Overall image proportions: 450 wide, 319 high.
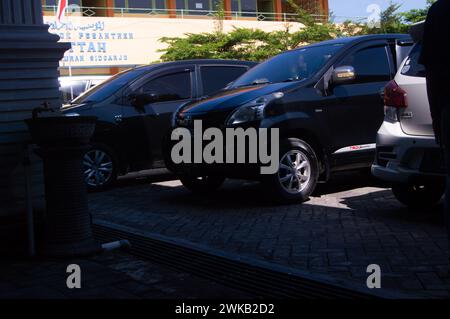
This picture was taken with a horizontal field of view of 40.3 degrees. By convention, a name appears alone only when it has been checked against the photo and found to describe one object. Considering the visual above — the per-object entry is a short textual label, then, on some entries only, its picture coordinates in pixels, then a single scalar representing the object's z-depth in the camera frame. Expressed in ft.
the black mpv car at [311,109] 21.72
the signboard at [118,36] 103.50
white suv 16.90
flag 82.33
